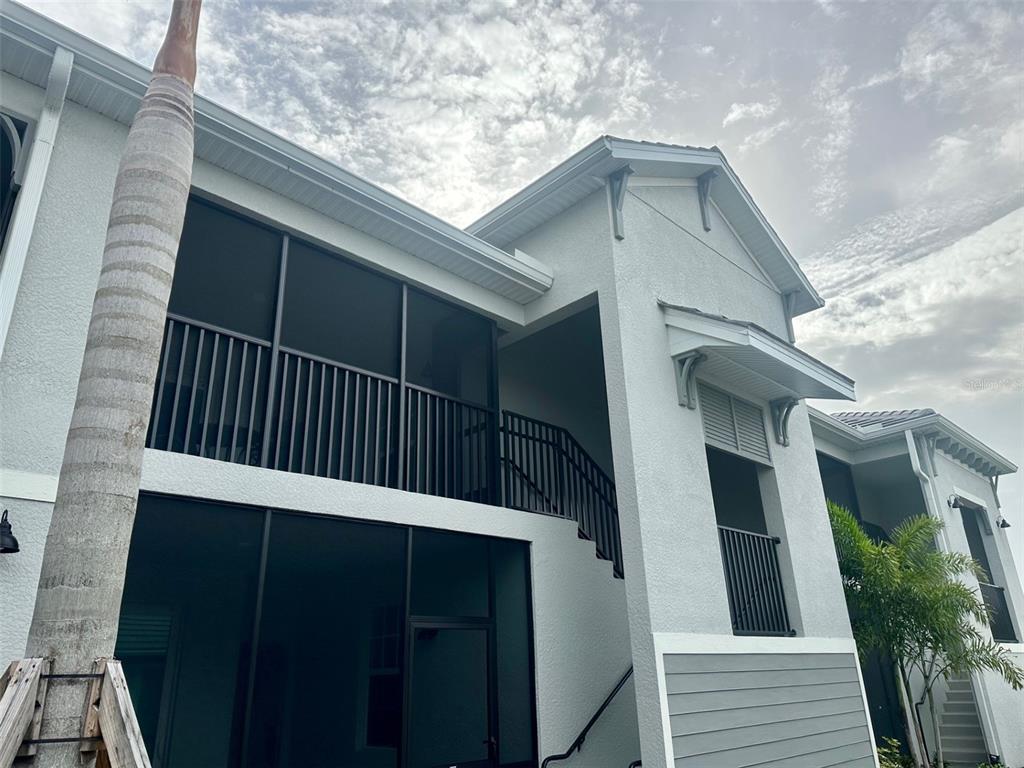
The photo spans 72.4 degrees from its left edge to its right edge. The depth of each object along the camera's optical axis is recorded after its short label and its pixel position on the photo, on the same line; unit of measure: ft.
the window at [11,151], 14.40
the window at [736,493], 34.58
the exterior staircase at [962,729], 32.89
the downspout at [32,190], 13.09
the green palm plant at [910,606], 28.19
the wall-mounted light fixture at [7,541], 11.58
